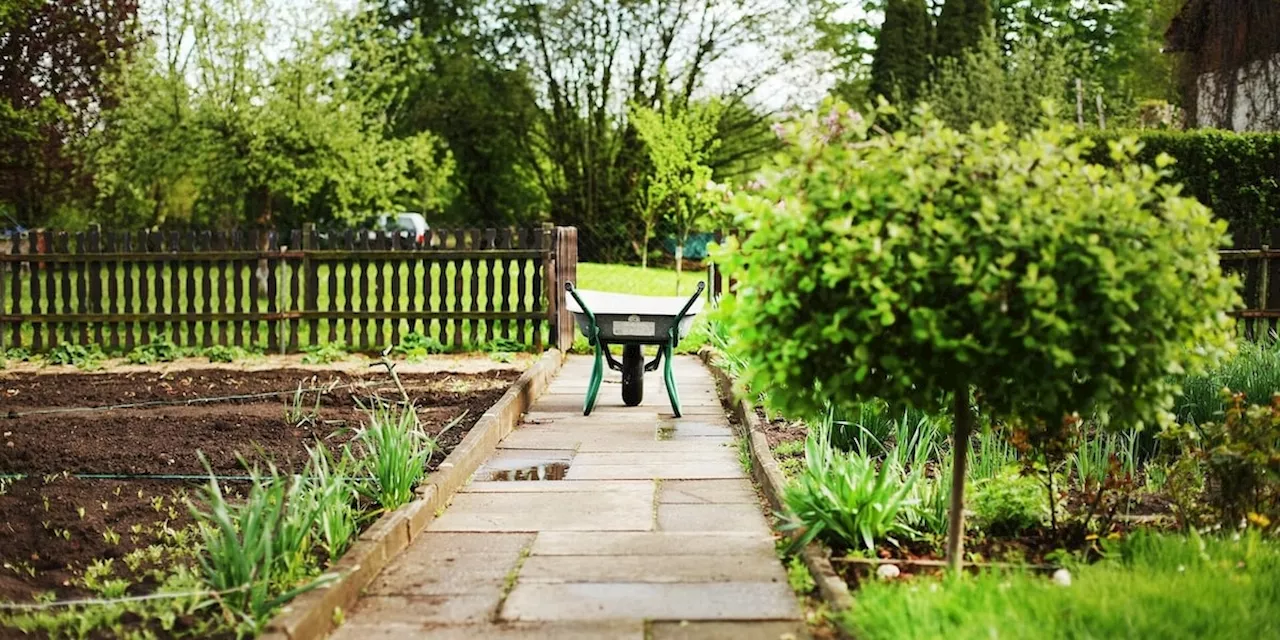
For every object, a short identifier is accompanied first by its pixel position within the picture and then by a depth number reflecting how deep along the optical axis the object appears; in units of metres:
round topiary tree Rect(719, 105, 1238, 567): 3.33
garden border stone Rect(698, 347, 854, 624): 3.66
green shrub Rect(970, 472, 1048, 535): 4.42
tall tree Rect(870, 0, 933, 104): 30.94
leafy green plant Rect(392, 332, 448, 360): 11.05
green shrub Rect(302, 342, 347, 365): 10.84
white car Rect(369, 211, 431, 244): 29.63
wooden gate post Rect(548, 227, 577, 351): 11.15
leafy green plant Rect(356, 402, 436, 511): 4.77
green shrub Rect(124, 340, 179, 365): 10.98
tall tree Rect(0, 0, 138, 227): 16.88
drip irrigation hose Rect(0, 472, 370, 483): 5.34
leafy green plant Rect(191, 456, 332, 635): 3.41
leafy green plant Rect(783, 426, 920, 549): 4.15
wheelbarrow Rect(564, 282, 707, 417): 7.50
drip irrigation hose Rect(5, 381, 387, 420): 7.50
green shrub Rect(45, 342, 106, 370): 11.11
